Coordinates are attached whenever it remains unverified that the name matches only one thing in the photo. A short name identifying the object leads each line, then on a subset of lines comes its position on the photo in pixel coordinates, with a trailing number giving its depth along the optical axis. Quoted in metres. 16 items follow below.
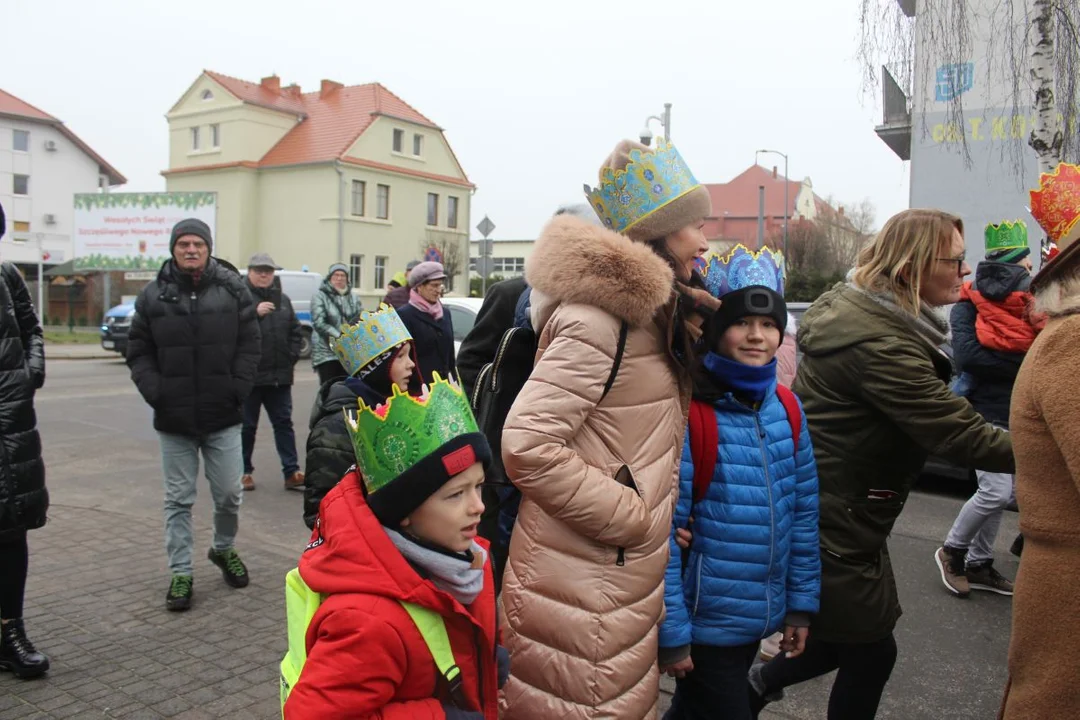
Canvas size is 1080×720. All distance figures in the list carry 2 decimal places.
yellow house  42.47
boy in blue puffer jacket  2.52
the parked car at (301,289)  23.27
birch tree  7.69
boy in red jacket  1.76
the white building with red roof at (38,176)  47.03
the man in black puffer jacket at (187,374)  4.77
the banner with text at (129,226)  29.70
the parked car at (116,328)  21.11
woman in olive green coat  2.76
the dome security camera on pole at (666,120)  24.56
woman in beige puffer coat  2.19
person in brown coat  1.88
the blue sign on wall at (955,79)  9.00
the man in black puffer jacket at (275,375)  7.80
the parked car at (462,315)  11.31
